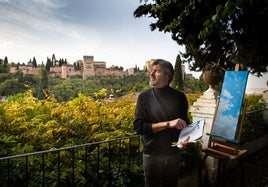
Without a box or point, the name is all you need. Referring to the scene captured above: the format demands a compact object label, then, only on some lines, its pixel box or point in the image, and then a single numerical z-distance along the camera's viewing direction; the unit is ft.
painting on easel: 11.43
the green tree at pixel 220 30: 20.67
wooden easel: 11.32
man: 7.10
